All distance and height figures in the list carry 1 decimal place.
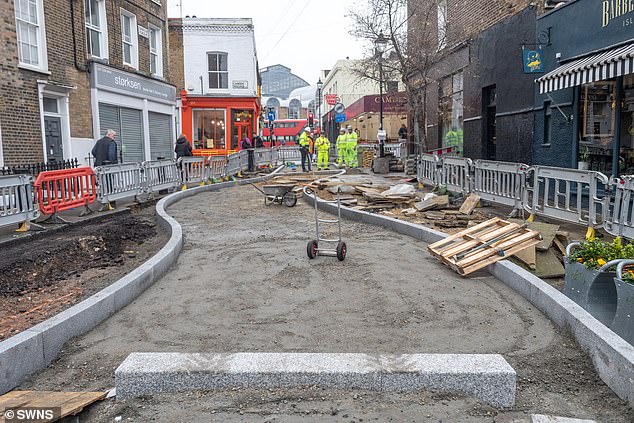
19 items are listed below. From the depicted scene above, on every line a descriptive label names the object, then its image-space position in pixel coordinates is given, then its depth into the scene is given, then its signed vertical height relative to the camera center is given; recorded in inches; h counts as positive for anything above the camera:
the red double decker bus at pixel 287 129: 2409.0 +96.0
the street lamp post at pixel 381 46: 697.3 +137.5
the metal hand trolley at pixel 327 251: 287.9 -55.9
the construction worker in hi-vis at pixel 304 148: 932.6 +3.6
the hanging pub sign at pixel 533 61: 504.1 +80.7
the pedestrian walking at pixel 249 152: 943.0 -1.7
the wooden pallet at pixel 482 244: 259.3 -50.8
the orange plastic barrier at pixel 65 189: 391.2 -27.4
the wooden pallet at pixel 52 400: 129.0 -62.3
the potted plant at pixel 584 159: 455.8 -12.6
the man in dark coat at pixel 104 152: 553.9 +2.1
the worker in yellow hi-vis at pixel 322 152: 966.4 -4.3
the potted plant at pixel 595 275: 194.7 -49.1
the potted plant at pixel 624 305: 166.6 -51.8
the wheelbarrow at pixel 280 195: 499.2 -43.3
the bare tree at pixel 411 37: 714.2 +153.7
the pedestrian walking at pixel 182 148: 709.3 +6.0
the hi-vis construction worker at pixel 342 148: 971.5 +2.5
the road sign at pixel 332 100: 1780.3 +167.3
